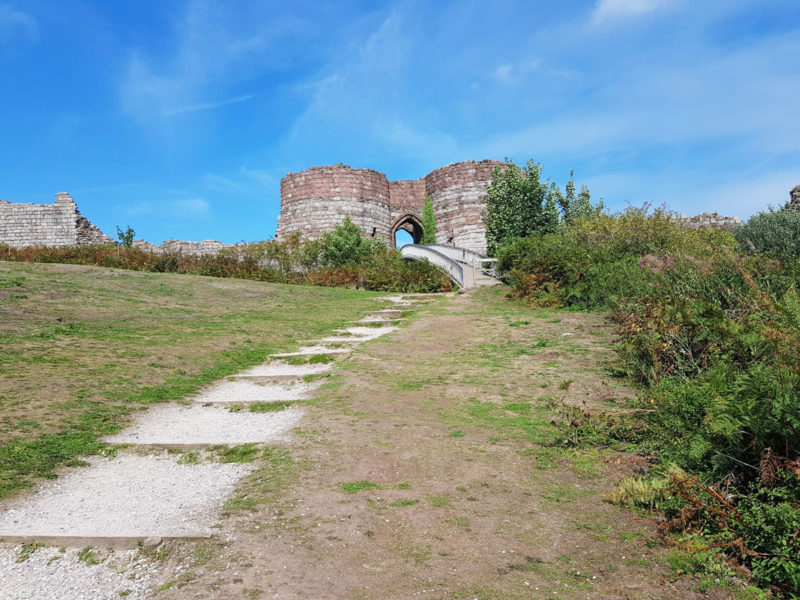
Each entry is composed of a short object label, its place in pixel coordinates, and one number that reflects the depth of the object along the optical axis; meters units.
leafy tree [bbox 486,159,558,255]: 31.47
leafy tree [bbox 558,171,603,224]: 45.16
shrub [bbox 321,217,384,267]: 26.84
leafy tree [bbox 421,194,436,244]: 39.93
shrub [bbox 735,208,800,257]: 22.03
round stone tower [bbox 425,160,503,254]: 38.16
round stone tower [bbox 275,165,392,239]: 37.72
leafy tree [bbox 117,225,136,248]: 31.72
